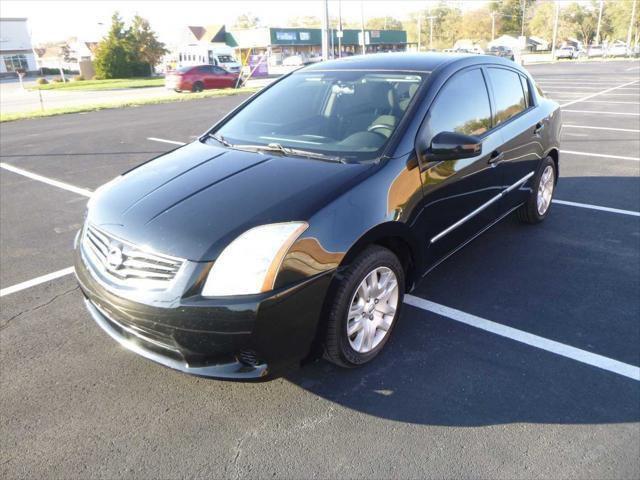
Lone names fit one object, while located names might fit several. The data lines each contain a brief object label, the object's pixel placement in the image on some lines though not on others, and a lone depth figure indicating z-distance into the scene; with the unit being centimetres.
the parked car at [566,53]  5989
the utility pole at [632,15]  7381
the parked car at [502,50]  4458
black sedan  247
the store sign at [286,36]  6881
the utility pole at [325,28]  2161
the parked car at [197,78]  2673
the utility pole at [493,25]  9132
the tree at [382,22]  12631
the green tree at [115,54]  4875
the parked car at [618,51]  6550
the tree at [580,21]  8975
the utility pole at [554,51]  5734
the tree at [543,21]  9072
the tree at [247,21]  15112
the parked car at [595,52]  6738
